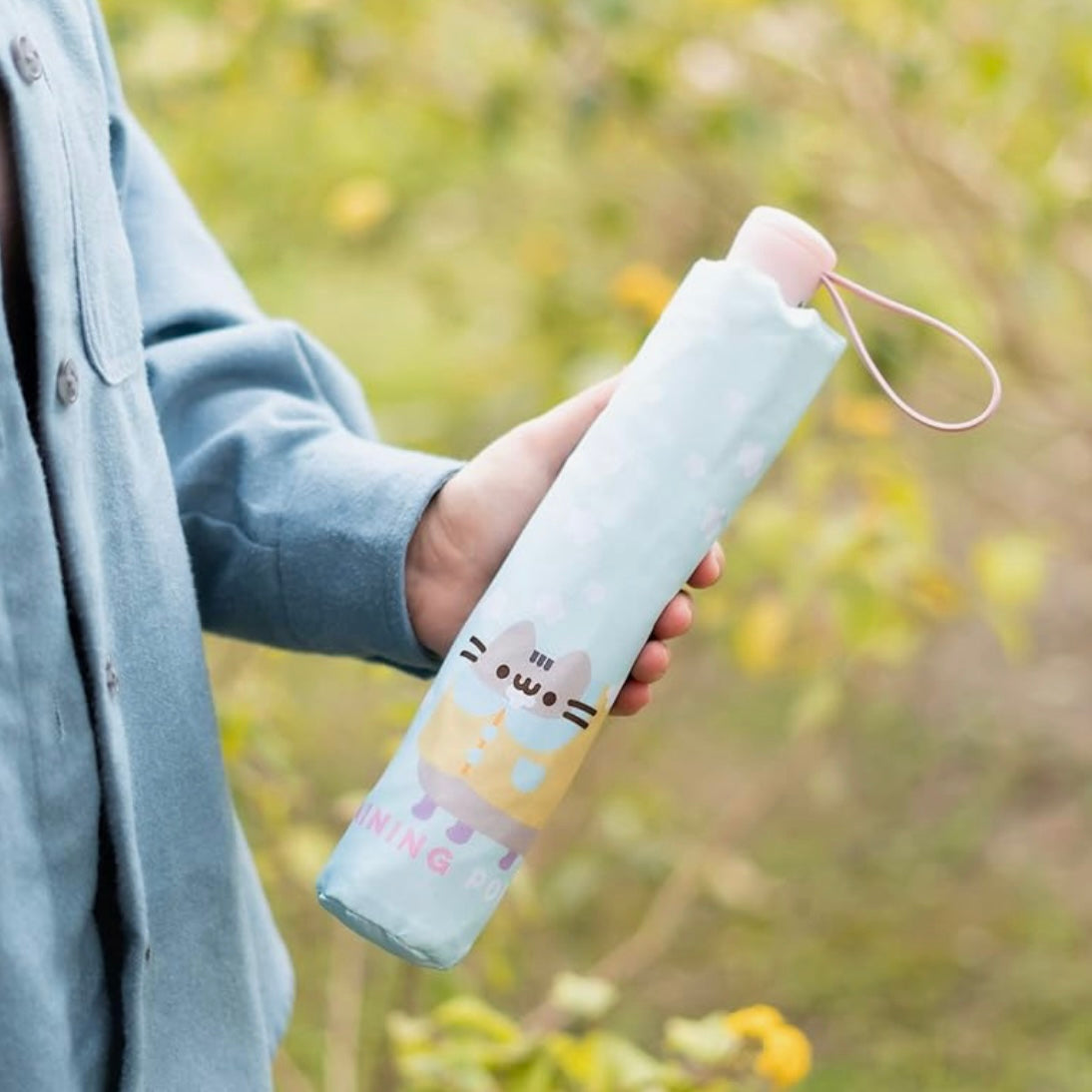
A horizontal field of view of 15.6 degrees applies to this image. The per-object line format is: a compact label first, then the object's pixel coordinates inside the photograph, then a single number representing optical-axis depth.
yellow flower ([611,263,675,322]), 1.84
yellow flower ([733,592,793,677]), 2.17
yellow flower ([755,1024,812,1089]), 1.35
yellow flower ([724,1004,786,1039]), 1.37
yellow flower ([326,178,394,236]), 1.80
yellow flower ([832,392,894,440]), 1.91
